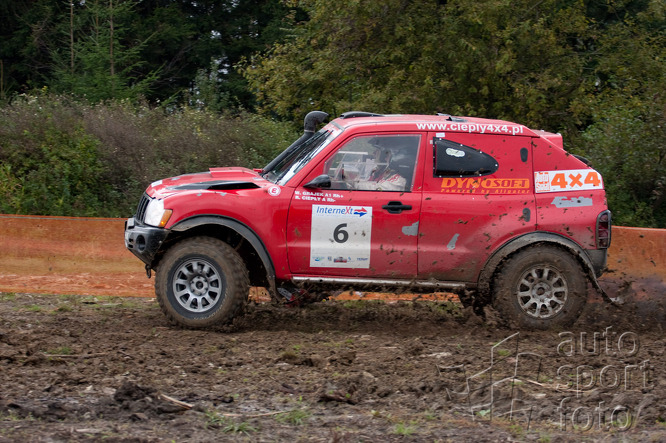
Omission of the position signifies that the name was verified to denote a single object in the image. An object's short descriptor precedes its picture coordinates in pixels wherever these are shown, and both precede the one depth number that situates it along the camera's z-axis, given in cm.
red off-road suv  1365
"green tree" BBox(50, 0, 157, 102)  3583
